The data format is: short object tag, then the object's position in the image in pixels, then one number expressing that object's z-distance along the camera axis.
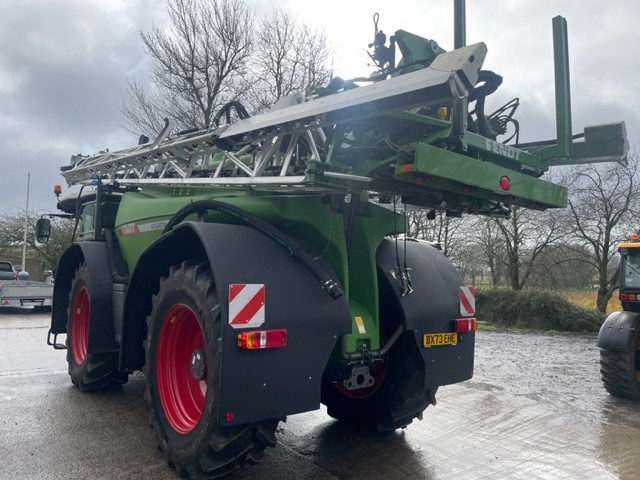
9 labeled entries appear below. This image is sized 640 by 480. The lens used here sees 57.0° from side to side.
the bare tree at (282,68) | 17.50
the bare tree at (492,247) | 21.23
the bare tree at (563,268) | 18.66
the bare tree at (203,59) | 17.45
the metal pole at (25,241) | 25.29
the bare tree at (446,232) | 22.53
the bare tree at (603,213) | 17.81
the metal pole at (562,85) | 4.11
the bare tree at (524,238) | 19.51
